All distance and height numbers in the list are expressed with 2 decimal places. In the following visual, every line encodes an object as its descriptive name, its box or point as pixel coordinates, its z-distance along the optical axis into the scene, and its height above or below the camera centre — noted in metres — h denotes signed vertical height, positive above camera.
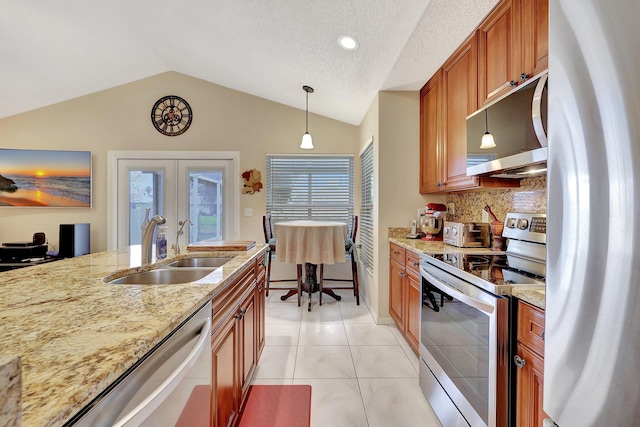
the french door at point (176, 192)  4.18 +0.29
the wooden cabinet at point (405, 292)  2.10 -0.65
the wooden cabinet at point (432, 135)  2.46 +0.71
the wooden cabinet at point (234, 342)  1.11 -0.63
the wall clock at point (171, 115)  4.19 +1.42
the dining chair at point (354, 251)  3.51 -0.49
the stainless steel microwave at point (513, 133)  1.27 +0.41
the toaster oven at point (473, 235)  2.06 -0.16
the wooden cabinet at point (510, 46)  1.41 +0.93
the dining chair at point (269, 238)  3.62 -0.34
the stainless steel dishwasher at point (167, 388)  0.50 -0.38
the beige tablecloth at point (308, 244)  3.22 -0.36
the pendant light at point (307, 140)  3.40 +0.87
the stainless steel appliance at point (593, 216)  0.48 +0.00
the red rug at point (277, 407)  1.58 -1.15
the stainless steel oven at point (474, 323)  1.09 -0.50
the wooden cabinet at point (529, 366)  0.96 -0.53
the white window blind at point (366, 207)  3.36 +0.07
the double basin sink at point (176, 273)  1.35 -0.32
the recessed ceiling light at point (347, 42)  2.24 +1.36
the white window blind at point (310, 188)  4.26 +0.37
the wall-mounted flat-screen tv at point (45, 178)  4.02 +0.48
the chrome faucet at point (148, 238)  1.51 -0.14
